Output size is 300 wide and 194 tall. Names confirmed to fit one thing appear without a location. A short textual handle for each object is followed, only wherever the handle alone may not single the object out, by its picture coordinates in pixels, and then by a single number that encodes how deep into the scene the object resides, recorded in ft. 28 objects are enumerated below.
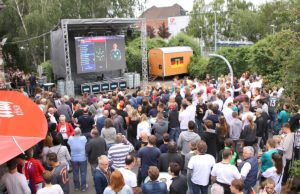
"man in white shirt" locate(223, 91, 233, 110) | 35.14
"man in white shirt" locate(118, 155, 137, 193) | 19.48
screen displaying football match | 73.10
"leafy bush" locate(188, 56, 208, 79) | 89.15
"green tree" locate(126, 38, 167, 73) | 95.09
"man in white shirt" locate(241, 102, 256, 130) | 30.82
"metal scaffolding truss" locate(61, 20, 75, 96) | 65.67
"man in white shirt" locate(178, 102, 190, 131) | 32.12
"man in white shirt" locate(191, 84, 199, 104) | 42.74
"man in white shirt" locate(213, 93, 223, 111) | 36.93
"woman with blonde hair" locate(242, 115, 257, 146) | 29.02
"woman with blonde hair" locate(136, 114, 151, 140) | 29.86
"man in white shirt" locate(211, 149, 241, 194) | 19.89
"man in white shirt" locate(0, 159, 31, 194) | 19.47
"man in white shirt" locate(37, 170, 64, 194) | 17.78
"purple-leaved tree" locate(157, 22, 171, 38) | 213.46
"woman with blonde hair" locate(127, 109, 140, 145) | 32.65
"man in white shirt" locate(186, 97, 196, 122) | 32.33
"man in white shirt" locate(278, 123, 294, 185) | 25.55
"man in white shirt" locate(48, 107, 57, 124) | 31.64
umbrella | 14.83
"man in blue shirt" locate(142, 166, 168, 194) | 18.20
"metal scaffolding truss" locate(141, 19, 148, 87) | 76.89
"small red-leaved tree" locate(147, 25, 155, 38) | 198.53
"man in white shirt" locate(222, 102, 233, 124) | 32.04
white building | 225.35
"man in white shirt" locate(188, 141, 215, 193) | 21.36
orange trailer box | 90.21
